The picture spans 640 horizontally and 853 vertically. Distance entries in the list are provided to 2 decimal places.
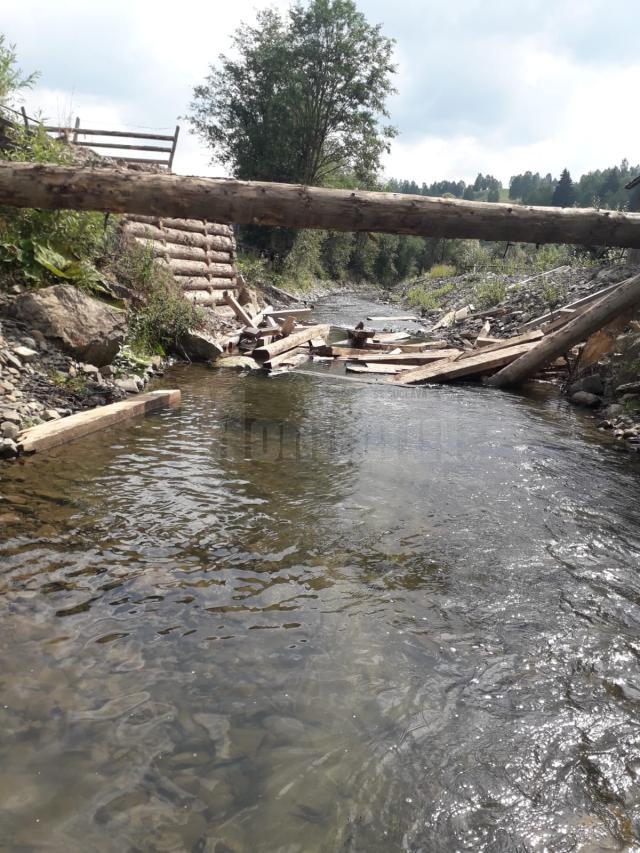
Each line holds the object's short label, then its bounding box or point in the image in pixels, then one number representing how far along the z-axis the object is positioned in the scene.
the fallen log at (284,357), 10.53
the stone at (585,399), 8.86
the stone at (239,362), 10.46
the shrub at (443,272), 42.54
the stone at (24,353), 6.36
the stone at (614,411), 7.87
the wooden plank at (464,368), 10.19
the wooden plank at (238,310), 14.69
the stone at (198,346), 10.38
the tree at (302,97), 34.06
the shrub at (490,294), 19.08
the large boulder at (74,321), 6.85
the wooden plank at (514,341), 10.83
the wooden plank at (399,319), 22.08
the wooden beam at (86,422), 4.99
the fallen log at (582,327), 9.19
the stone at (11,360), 6.14
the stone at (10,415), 5.23
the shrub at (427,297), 28.73
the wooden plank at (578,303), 11.76
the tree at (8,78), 8.88
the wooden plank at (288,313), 17.28
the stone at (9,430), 4.98
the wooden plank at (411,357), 11.38
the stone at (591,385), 9.23
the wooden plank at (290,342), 10.84
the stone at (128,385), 7.30
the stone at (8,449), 4.71
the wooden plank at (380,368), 10.92
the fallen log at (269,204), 7.09
